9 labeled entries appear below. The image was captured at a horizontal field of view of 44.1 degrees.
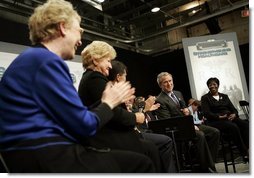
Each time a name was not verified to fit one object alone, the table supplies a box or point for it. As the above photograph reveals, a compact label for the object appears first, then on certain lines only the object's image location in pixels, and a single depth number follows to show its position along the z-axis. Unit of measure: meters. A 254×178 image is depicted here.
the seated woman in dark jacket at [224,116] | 4.22
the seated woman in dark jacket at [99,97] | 1.67
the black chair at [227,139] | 3.81
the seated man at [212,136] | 3.99
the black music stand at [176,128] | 3.21
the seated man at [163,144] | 2.76
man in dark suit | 3.69
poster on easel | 5.78
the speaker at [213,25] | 7.76
